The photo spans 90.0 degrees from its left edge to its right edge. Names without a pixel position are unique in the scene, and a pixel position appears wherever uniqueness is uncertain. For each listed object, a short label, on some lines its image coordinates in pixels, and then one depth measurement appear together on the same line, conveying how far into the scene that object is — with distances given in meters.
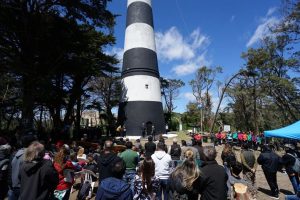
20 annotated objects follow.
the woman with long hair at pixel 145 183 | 2.59
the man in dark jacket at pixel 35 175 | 2.07
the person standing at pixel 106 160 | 2.99
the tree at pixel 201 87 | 23.74
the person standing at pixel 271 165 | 4.52
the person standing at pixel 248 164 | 3.73
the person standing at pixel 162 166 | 3.22
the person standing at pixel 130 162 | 3.45
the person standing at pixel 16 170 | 2.64
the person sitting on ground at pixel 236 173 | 2.86
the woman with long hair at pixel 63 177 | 2.71
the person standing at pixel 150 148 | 4.32
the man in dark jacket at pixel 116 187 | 1.98
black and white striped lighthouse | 12.89
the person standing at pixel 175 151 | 4.70
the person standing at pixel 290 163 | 4.44
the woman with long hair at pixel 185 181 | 2.12
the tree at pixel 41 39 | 8.00
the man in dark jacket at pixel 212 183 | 2.17
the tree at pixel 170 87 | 27.32
